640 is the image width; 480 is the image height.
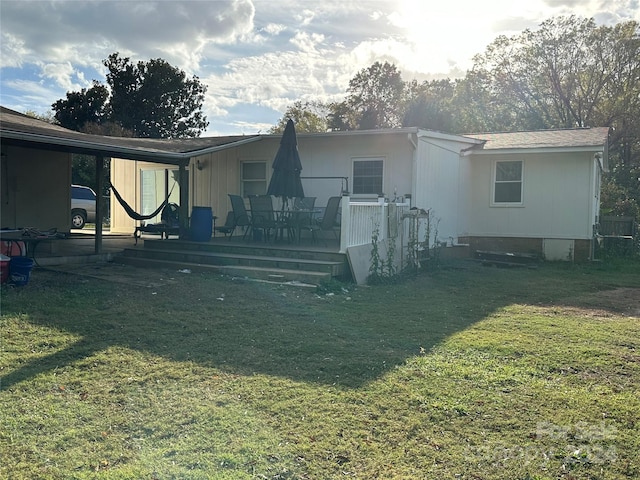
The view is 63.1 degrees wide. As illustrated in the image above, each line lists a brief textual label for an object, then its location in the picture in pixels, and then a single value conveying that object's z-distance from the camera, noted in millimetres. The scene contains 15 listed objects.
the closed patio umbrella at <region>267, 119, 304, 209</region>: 10492
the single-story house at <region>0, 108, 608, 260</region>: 11266
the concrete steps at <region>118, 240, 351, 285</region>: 8281
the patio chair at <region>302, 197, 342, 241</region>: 10141
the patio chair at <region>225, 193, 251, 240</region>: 11094
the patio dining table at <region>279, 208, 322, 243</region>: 10406
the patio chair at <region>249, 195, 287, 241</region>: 10672
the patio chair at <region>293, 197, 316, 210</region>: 11917
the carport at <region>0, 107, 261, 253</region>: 8125
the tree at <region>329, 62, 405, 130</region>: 39938
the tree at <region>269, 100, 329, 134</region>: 41625
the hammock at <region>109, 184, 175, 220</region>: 10531
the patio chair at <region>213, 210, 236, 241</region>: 11617
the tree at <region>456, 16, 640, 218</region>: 24578
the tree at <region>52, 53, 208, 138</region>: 32031
